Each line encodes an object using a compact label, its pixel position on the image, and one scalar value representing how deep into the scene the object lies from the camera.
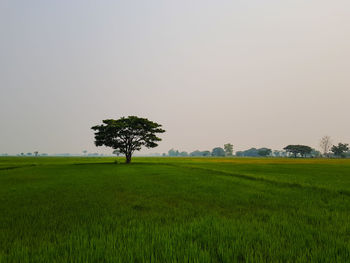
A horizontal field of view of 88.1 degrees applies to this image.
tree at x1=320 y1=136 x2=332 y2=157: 146.98
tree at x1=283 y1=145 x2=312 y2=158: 165.91
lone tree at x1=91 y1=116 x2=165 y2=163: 45.06
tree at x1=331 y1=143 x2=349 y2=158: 151.62
